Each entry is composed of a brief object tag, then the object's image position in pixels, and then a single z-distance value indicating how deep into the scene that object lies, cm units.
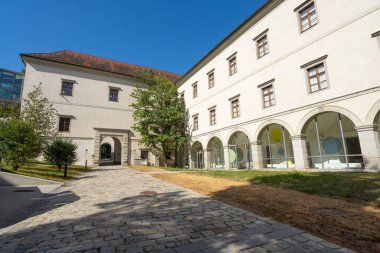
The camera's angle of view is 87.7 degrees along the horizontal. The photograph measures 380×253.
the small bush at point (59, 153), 1325
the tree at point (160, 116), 2450
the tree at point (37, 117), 1616
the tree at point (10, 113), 1503
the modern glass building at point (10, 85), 4505
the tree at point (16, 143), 1145
